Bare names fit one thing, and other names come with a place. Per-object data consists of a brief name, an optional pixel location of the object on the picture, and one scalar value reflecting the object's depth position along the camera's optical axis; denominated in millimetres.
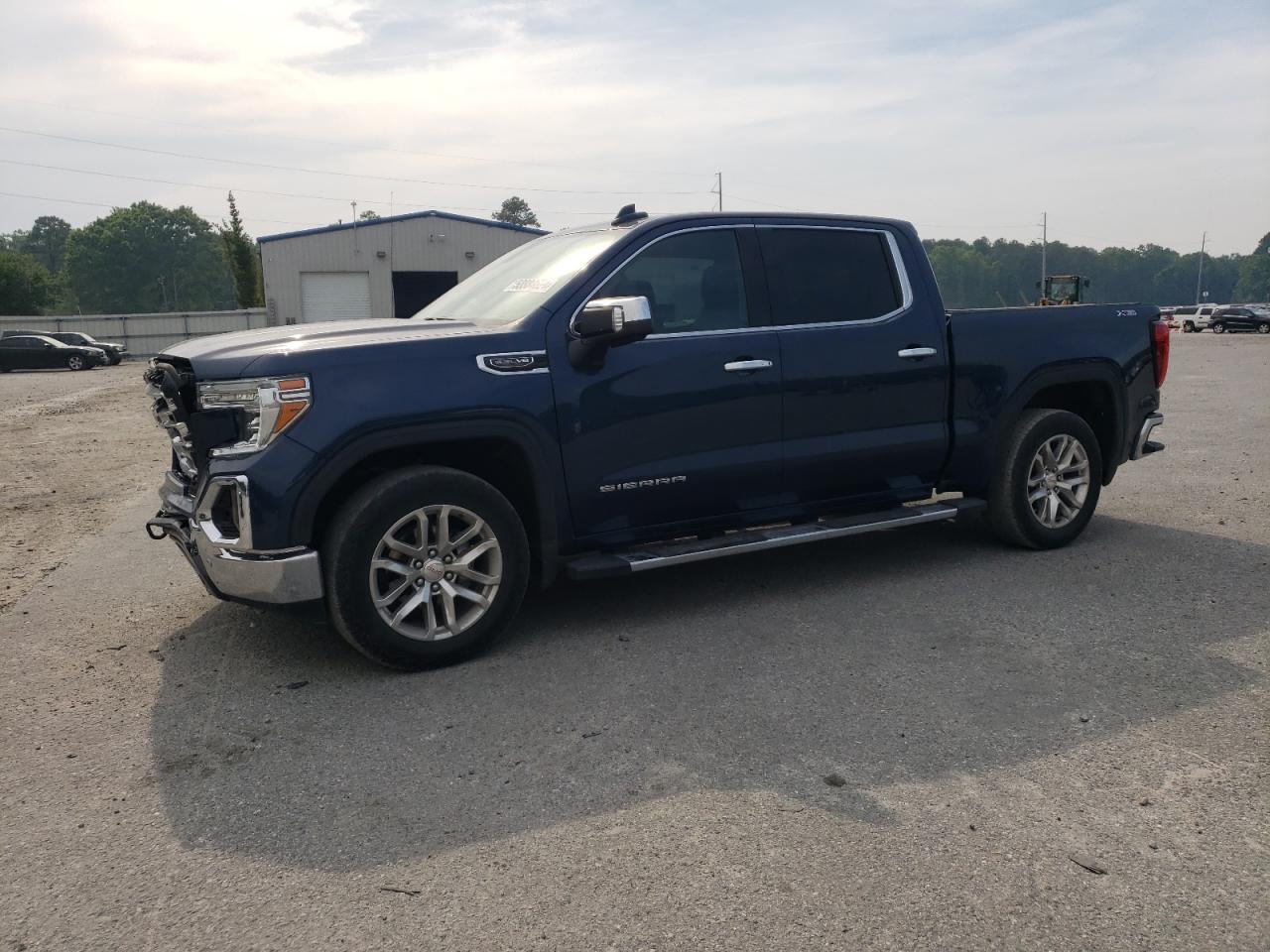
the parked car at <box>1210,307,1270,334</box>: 51312
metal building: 37812
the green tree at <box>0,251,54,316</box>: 68500
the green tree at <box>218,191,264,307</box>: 64431
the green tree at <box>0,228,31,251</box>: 155850
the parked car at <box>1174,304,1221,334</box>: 56000
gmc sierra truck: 4203
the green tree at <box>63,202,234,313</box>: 115500
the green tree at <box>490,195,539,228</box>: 128875
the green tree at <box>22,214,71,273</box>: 154875
